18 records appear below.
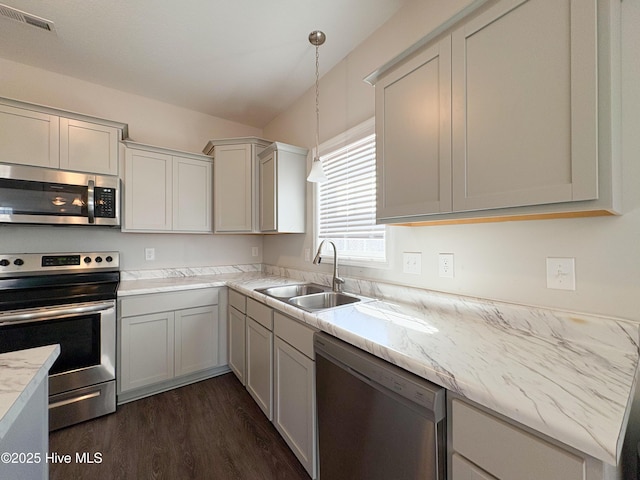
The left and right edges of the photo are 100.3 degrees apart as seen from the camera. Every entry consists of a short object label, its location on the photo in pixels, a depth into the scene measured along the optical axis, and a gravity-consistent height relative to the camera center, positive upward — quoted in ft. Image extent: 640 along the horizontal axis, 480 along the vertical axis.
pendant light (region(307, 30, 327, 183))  5.70 +4.54
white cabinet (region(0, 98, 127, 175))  6.31 +2.61
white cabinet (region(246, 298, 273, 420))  5.85 -2.70
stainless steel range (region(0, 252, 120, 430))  5.66 -1.96
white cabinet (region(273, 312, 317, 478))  4.52 -2.78
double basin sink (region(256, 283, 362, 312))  6.08 -1.35
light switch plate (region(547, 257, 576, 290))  3.29 -0.42
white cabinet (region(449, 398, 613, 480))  1.84 -1.66
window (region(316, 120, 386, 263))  6.17 +1.10
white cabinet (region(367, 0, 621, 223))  2.47 +1.44
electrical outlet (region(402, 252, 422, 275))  5.07 -0.44
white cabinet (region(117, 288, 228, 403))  6.91 -2.82
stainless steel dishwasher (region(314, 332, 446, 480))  2.66 -2.13
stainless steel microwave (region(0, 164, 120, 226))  6.26 +1.13
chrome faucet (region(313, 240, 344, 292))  6.41 -0.91
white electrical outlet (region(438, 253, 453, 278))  4.55 -0.44
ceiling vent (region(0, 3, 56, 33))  5.55 +4.84
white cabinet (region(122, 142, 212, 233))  7.89 +1.60
